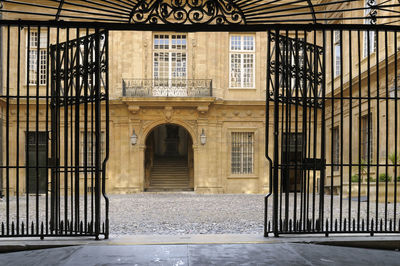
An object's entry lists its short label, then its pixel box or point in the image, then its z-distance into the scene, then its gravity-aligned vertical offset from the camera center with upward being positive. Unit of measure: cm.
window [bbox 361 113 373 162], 1708 -16
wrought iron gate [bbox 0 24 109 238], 609 +23
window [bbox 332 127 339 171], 1943 -50
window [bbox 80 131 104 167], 1989 -56
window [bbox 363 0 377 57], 1596 +313
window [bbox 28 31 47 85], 1997 +321
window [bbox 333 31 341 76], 1912 +282
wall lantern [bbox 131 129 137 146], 2114 -32
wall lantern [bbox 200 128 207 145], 2132 -28
